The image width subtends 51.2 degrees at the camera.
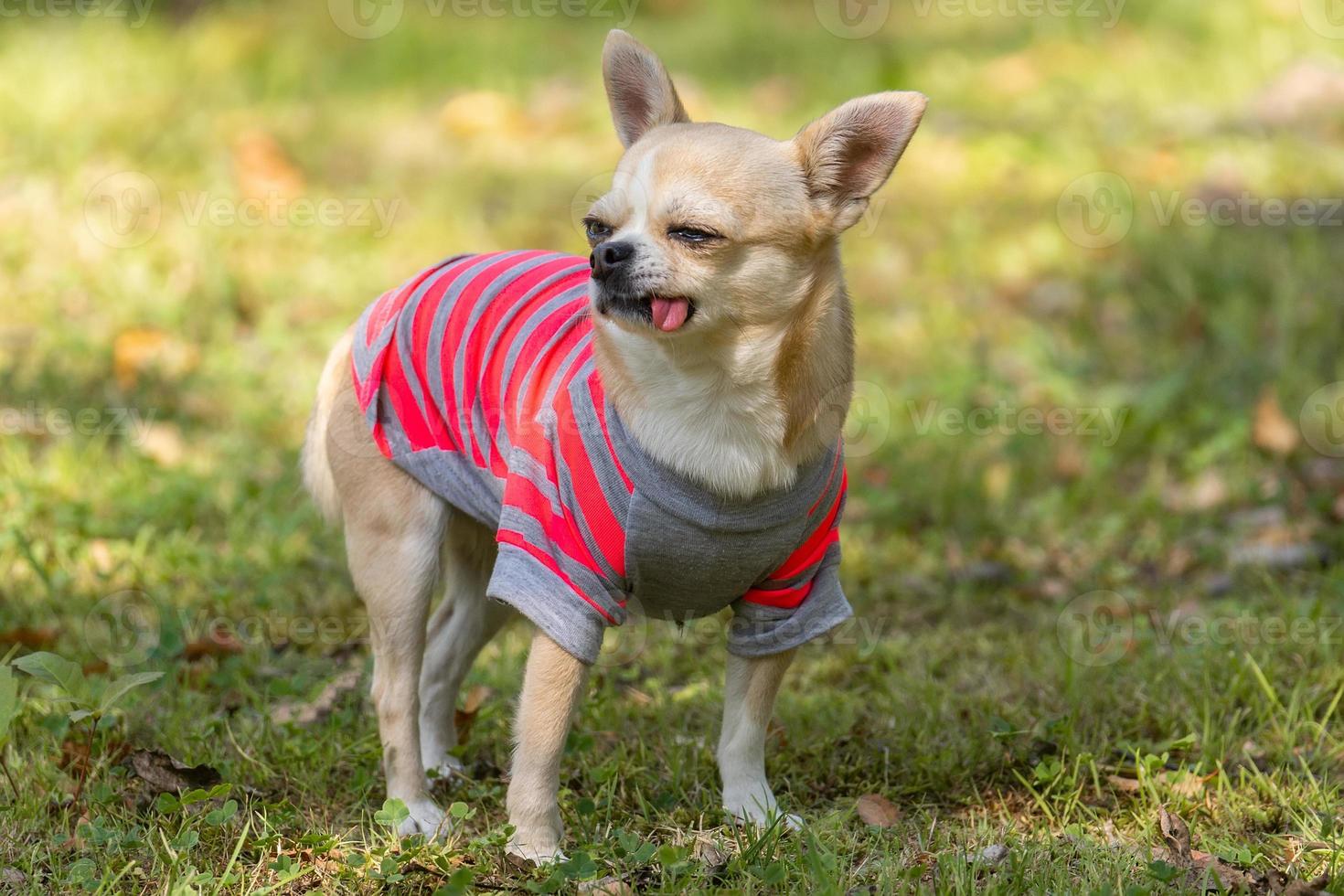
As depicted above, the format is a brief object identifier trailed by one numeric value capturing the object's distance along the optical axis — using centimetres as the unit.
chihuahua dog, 270
